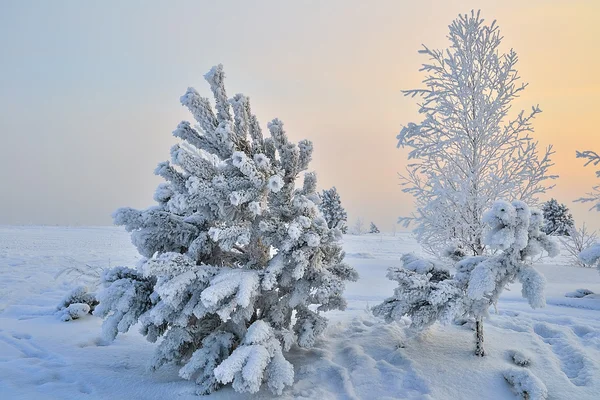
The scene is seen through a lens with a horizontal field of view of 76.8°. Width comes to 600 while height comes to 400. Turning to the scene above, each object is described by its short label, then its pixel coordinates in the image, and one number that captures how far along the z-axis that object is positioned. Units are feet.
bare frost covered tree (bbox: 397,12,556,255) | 18.58
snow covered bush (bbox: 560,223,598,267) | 59.21
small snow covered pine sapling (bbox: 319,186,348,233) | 143.33
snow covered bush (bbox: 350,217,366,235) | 223.92
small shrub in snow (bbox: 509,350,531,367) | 16.31
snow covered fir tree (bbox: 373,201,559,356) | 12.90
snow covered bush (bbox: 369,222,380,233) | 178.95
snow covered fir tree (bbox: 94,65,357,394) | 14.06
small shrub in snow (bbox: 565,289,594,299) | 31.40
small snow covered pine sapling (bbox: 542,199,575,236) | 112.14
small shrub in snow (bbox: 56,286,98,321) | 23.85
